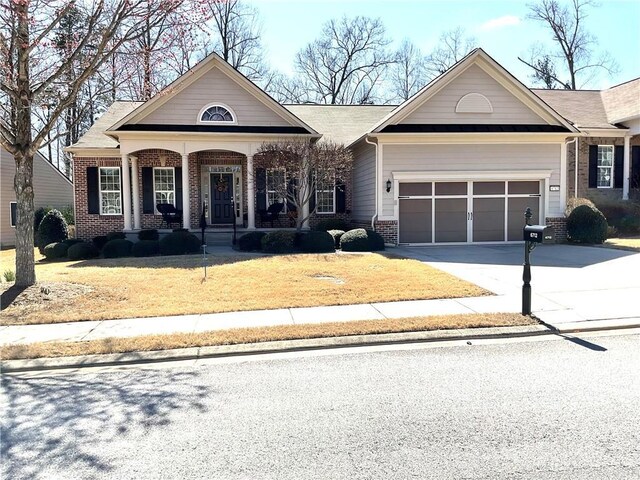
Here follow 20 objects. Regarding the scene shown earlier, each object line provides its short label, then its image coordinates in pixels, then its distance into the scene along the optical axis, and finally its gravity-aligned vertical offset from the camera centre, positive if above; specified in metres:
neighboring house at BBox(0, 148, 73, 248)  26.11 +1.55
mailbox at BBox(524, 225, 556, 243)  7.22 -0.34
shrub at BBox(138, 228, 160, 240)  17.45 -0.73
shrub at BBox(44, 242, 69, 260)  16.72 -1.22
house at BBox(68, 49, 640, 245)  17.25 +2.42
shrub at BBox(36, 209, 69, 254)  19.23 -0.58
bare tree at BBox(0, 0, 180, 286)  8.80 +2.88
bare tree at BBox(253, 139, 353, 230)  16.47 +1.67
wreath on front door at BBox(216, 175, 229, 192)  20.42 +1.26
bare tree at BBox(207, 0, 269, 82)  37.00 +13.25
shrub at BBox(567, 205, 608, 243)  16.84 -0.49
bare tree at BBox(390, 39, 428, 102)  44.06 +11.82
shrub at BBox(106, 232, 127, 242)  17.28 -0.76
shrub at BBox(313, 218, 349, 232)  18.92 -0.46
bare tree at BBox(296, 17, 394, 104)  42.25 +12.58
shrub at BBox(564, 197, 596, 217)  17.88 +0.29
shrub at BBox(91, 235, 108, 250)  17.30 -0.93
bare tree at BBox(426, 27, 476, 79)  43.75 +13.63
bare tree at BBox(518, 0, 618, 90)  41.75 +14.08
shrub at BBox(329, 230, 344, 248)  16.88 -0.77
